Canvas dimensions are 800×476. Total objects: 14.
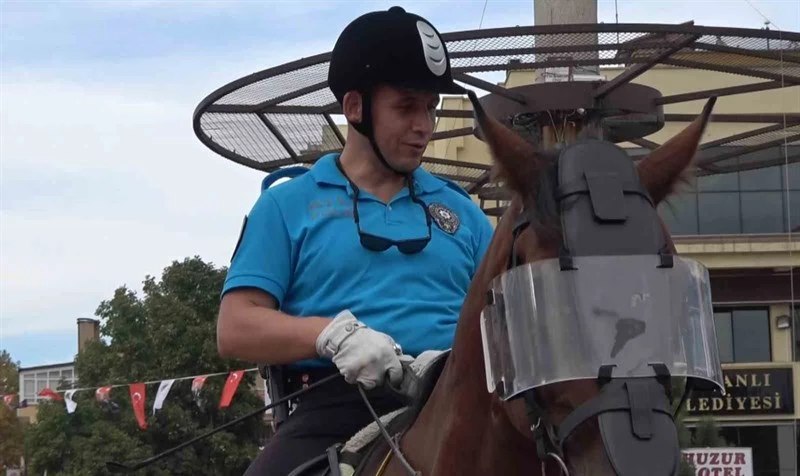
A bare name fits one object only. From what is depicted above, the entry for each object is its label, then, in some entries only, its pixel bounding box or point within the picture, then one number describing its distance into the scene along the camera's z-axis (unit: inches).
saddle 136.1
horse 101.7
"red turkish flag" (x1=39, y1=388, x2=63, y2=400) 1213.3
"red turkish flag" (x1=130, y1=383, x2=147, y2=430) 1064.8
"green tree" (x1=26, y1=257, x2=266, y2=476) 1459.2
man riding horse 154.6
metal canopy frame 425.4
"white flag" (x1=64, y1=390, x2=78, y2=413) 1191.1
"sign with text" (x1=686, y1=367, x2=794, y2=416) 1166.3
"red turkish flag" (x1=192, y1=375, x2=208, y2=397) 1038.7
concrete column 479.2
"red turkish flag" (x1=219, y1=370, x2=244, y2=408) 944.3
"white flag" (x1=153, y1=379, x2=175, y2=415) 1051.3
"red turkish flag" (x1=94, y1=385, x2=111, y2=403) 1173.0
